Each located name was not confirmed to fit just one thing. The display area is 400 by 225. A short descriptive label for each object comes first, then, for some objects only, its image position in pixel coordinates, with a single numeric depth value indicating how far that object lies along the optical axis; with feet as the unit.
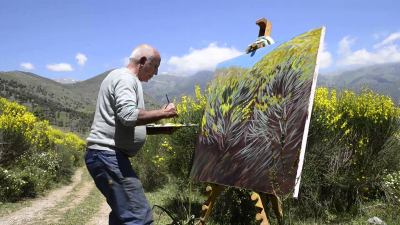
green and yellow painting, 12.91
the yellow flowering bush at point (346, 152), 23.72
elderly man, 10.59
